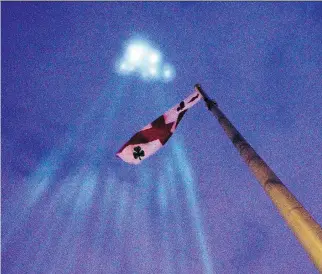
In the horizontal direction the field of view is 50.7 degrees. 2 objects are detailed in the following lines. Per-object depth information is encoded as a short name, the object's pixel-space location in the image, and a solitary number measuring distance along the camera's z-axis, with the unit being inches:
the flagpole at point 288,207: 155.6
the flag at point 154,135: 387.5
